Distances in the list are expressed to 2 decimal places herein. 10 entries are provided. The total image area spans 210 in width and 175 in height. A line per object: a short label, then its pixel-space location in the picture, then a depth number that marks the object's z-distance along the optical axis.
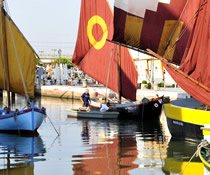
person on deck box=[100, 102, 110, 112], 33.49
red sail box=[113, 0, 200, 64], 27.89
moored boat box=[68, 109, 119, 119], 33.00
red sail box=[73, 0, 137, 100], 35.38
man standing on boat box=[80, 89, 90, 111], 33.81
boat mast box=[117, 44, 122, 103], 34.94
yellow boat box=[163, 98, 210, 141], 20.48
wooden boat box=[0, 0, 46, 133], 27.36
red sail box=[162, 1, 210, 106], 17.89
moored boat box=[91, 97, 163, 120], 33.17
